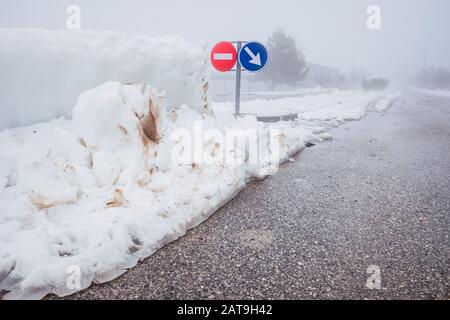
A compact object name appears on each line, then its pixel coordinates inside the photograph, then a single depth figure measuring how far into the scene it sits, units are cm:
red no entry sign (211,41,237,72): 771
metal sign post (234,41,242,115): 762
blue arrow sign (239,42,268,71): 728
